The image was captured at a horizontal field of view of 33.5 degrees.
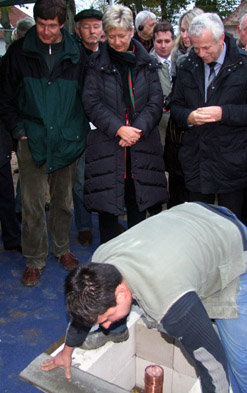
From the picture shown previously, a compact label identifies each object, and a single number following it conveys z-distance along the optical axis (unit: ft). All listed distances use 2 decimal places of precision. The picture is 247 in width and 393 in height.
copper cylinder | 7.29
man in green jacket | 8.80
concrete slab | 5.89
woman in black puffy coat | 8.64
